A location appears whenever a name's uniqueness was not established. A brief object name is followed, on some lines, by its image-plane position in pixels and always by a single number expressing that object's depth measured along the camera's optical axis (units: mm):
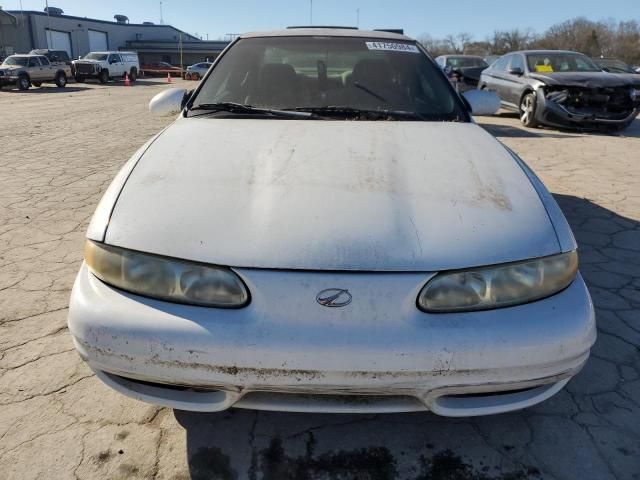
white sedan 1419
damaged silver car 8266
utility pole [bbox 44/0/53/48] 47375
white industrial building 44844
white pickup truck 26484
